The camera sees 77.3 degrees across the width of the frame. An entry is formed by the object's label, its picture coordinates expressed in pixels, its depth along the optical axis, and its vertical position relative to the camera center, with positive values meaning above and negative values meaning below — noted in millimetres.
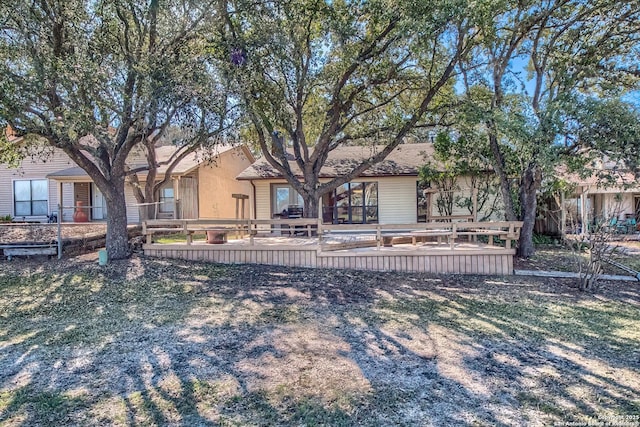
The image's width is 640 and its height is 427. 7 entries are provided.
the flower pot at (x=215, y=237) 9953 -585
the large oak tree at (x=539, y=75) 8395 +3399
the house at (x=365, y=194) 15203 +651
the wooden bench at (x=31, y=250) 9383 -783
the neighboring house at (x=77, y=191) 17281 +1132
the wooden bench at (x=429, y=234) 9391 -581
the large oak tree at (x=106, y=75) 7371 +2679
